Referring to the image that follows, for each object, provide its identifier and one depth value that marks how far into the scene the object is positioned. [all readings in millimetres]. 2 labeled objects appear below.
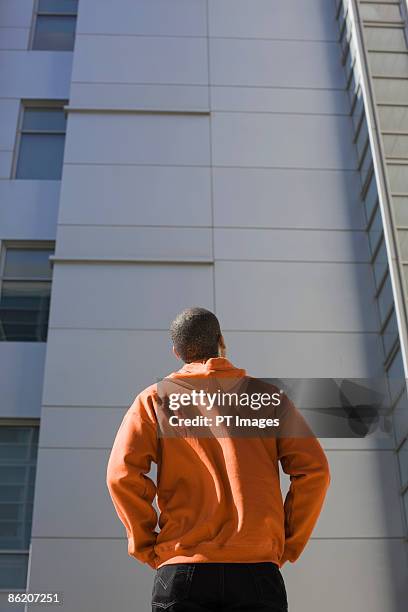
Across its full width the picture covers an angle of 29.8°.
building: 9109
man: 2996
